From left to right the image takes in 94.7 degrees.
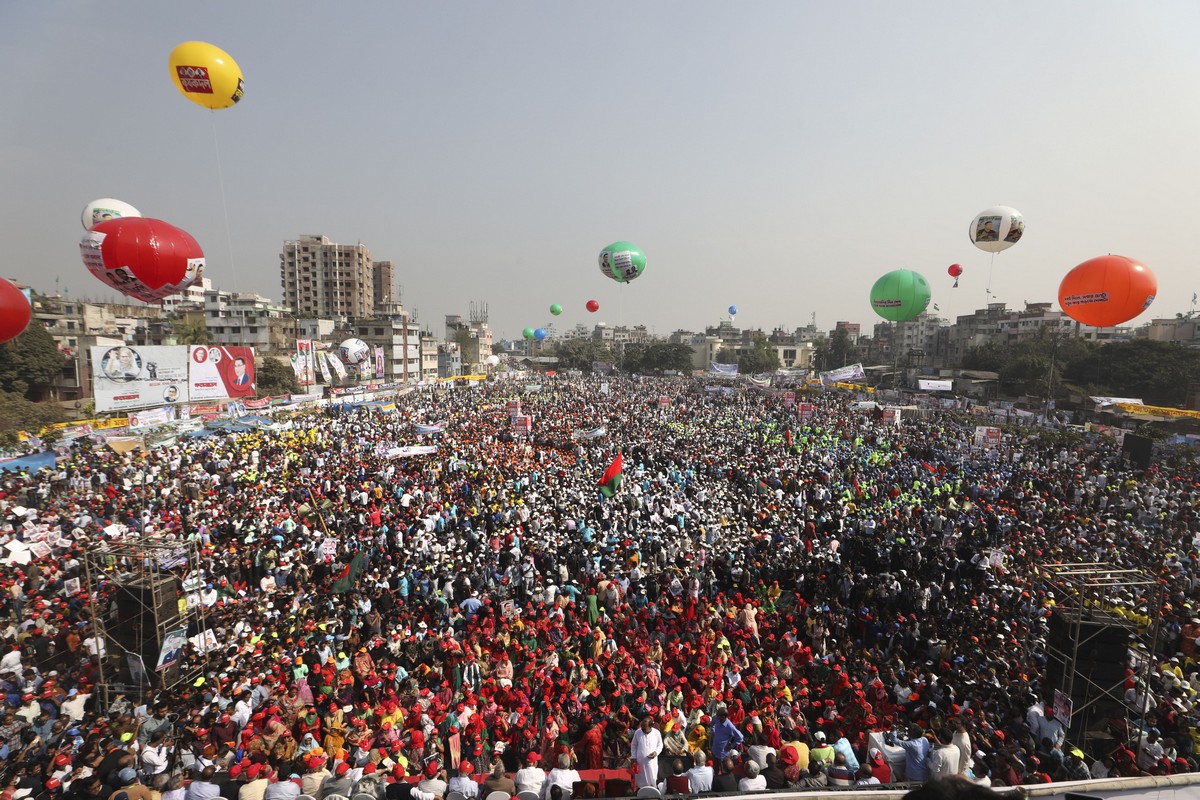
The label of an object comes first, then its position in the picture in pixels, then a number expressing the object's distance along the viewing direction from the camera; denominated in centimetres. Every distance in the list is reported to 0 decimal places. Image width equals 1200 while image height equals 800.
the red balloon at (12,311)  1055
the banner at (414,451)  1567
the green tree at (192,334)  4459
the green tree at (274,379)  4269
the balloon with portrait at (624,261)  2291
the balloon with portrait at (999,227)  1892
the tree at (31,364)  2970
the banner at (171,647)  677
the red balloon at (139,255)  1095
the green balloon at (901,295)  1952
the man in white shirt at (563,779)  477
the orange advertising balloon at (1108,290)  1308
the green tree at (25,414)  2392
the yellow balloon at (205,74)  1139
